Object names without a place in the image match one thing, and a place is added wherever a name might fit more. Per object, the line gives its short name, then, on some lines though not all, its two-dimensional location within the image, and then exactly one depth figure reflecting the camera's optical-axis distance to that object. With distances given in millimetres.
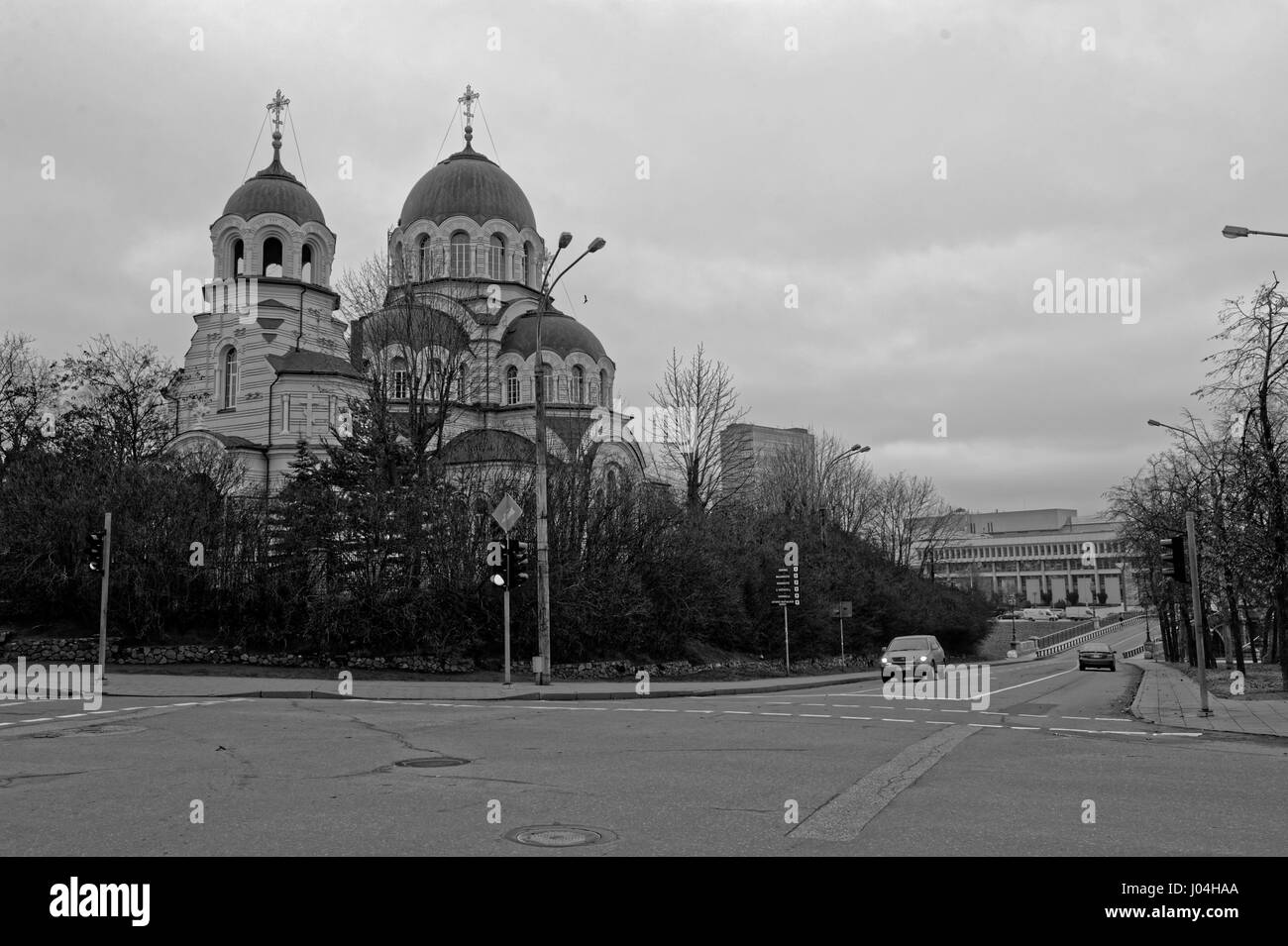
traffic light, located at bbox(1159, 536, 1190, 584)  16453
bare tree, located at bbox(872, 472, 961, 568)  72375
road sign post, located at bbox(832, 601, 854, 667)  39031
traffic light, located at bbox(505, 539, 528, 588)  22188
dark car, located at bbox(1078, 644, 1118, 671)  51812
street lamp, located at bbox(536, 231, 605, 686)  22766
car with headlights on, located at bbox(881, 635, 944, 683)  29375
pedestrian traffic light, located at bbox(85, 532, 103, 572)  21594
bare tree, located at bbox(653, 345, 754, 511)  45844
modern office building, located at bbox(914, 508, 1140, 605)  157375
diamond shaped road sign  22672
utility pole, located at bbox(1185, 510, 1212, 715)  15047
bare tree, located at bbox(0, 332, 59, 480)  41438
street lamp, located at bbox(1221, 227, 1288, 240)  17088
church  38938
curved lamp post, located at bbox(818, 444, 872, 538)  40797
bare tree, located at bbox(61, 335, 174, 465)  41750
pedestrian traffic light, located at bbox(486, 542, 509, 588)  21891
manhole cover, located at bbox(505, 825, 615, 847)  6574
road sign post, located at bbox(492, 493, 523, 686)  22672
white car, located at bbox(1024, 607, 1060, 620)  127400
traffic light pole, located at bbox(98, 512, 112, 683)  21077
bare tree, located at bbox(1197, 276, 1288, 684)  22844
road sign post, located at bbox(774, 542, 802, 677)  33312
